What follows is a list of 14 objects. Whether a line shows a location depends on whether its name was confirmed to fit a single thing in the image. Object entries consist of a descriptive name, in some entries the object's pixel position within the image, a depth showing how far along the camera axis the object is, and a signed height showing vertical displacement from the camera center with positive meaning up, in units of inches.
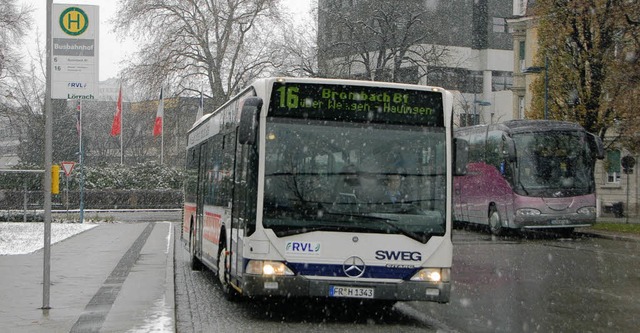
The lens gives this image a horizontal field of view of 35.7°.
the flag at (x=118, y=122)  2331.4 +128.4
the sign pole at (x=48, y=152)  453.1 +10.3
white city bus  446.6 -5.4
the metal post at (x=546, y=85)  1443.2 +141.1
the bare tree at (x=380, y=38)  1972.2 +291.5
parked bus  1176.2 +8.8
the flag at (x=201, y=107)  2044.8 +147.0
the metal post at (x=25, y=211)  1636.3 -61.6
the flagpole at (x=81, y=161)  1673.0 +25.1
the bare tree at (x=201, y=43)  2175.2 +299.5
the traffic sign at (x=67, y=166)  1659.9 +14.9
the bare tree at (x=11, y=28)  1797.5 +272.6
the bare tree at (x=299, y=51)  2054.6 +272.4
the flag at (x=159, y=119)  2221.6 +131.4
